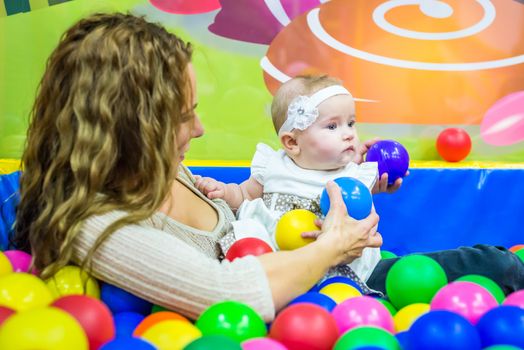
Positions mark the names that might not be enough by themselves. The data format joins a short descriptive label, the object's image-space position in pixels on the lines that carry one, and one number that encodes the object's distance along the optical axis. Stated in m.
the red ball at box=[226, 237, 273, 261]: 1.18
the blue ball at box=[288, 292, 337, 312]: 1.09
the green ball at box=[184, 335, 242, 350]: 0.76
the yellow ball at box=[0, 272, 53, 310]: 0.97
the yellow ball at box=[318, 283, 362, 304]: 1.19
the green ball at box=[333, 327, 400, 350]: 0.86
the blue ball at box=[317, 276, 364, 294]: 1.29
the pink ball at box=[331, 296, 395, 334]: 1.01
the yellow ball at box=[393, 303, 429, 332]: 1.09
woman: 0.98
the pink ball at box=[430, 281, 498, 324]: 1.03
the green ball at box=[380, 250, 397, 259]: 1.75
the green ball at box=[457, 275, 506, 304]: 1.23
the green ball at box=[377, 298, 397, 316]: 1.27
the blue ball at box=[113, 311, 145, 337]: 1.02
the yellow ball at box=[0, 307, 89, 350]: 0.77
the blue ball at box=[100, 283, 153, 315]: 1.08
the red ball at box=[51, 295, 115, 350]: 0.89
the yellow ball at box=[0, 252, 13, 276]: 1.10
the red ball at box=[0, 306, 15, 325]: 0.87
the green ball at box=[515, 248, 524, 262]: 1.56
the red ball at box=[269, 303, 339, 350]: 0.89
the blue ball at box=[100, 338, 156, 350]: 0.78
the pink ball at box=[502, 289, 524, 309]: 1.05
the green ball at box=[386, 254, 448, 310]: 1.23
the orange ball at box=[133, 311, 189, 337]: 0.97
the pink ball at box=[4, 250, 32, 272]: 1.17
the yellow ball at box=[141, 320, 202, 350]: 0.89
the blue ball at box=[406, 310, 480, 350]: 0.85
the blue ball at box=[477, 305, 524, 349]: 0.89
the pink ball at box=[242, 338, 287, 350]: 0.84
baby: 1.50
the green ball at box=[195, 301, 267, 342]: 0.90
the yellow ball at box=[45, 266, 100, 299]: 1.06
